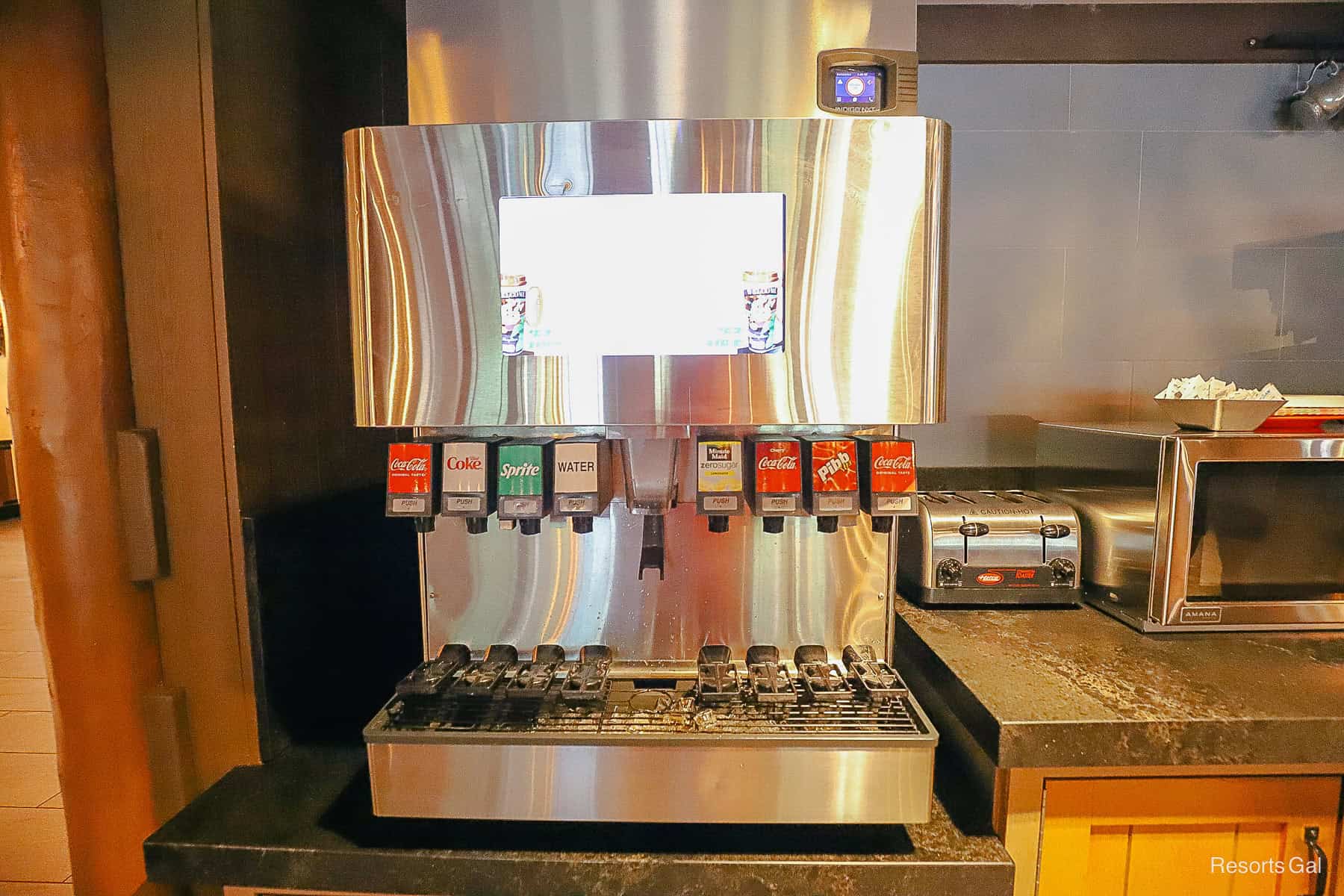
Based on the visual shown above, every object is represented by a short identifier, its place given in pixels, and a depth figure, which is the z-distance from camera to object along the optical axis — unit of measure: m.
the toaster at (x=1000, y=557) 1.25
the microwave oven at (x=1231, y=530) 1.09
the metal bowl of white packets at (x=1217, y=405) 1.11
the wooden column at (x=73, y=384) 0.92
